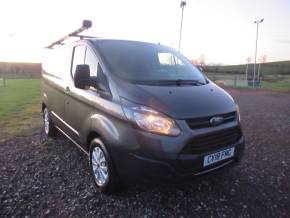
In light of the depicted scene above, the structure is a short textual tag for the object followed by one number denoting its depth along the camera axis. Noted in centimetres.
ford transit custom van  269
